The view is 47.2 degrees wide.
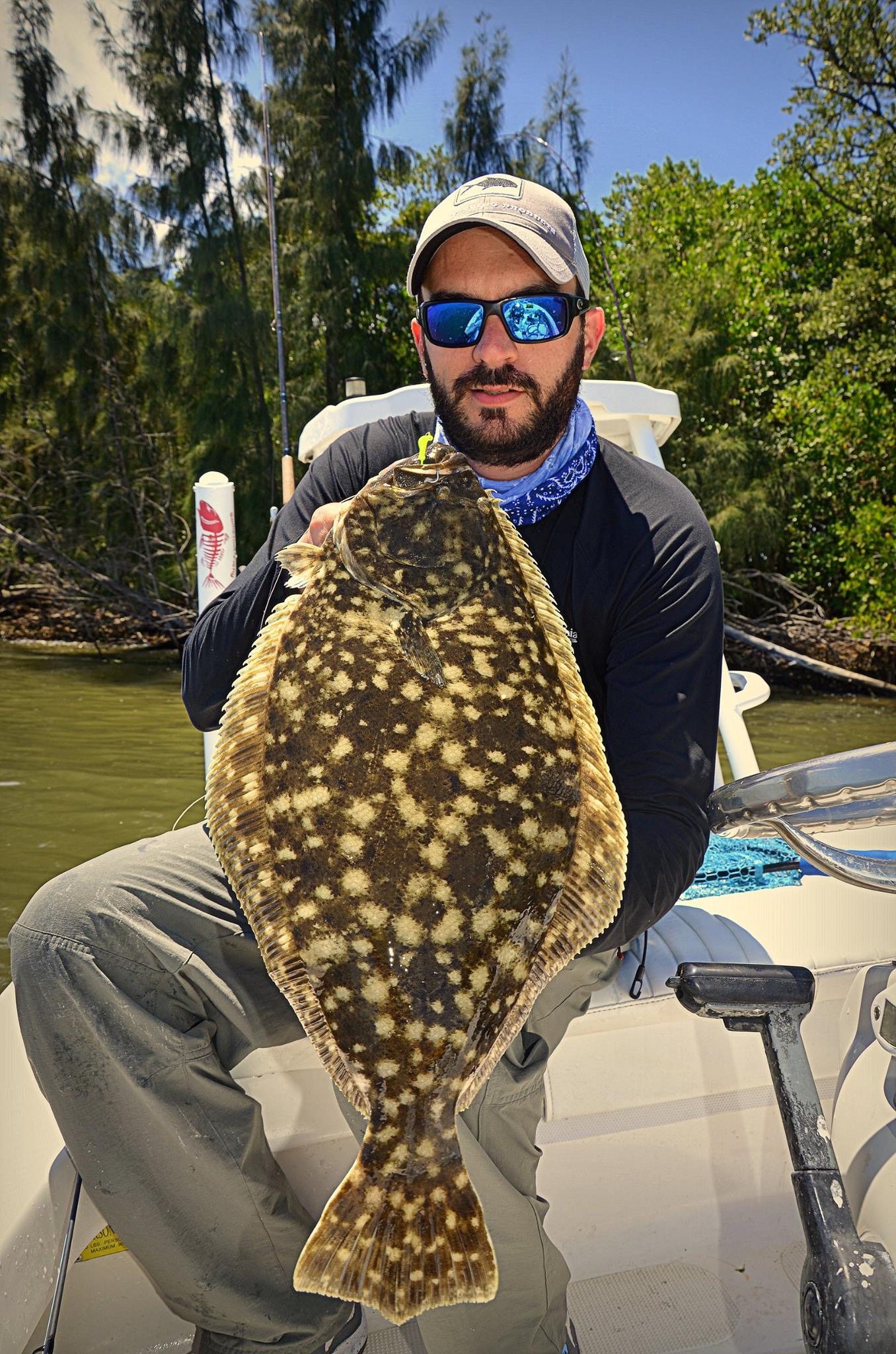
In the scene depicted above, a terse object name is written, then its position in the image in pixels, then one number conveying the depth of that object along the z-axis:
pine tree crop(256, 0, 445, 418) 22.86
